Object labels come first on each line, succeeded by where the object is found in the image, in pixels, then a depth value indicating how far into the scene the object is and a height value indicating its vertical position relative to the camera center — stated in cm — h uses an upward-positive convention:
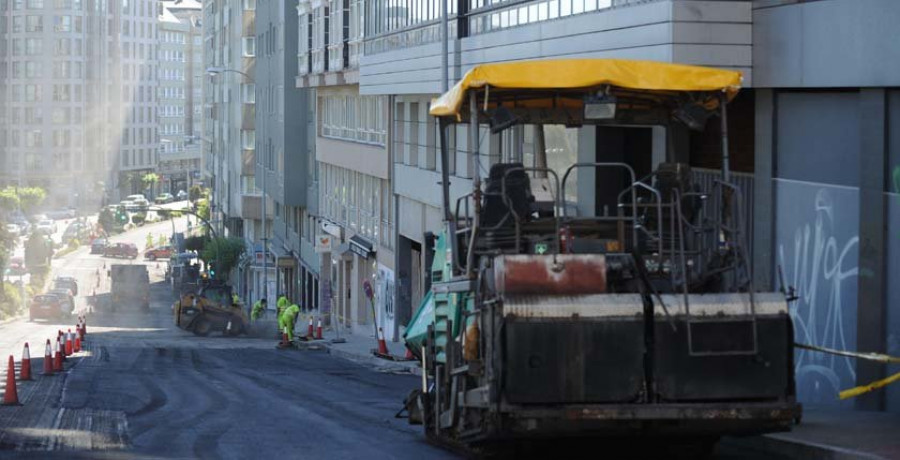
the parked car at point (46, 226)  11662 -729
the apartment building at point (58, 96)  13900 +425
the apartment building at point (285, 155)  6241 -68
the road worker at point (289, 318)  4194 -514
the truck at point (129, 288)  7706 -789
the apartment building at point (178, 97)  18138 +552
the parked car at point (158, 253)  11775 -916
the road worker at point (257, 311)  5491 -646
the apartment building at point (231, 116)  7600 +139
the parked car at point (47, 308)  7150 -828
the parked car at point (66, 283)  8506 -843
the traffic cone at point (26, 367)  2642 -414
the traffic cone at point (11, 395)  2048 -359
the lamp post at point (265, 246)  6045 -441
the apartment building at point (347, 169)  4412 -98
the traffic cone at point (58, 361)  2972 -455
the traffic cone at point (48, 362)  2825 -431
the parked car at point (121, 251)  11600 -884
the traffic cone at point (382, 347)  3400 -483
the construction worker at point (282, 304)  4497 -509
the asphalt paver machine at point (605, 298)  1005 -111
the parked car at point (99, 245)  11694 -847
